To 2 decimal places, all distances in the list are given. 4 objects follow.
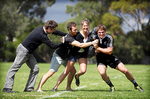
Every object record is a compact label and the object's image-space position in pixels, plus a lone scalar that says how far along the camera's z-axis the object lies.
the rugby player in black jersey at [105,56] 16.17
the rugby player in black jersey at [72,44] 15.77
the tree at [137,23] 85.39
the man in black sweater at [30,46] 15.47
